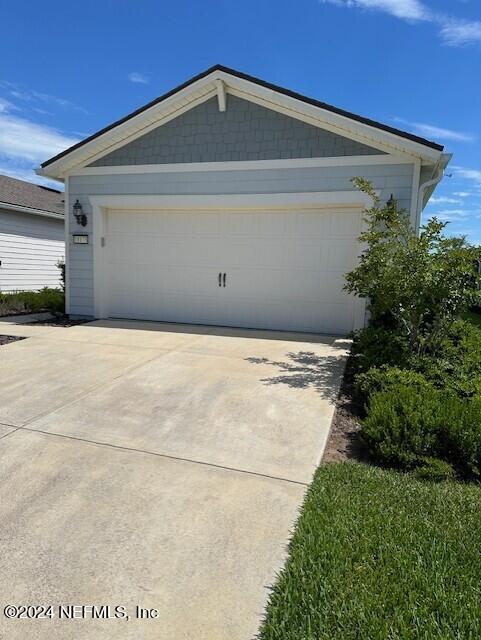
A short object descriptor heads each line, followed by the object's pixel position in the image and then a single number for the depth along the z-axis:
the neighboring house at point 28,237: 13.04
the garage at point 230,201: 7.37
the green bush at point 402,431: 3.14
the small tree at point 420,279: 4.72
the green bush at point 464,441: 3.05
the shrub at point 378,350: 4.96
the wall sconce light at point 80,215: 9.06
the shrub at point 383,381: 4.04
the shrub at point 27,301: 10.18
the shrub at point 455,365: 4.03
